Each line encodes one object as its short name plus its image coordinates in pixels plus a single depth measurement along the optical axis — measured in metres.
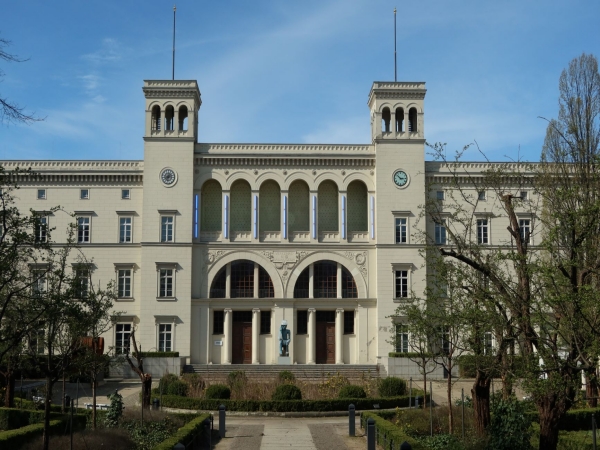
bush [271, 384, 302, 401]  33.88
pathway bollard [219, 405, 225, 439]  26.95
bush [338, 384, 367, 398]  34.91
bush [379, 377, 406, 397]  36.34
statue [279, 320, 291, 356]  50.47
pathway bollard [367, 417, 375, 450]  22.56
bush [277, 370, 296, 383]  38.72
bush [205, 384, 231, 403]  34.69
